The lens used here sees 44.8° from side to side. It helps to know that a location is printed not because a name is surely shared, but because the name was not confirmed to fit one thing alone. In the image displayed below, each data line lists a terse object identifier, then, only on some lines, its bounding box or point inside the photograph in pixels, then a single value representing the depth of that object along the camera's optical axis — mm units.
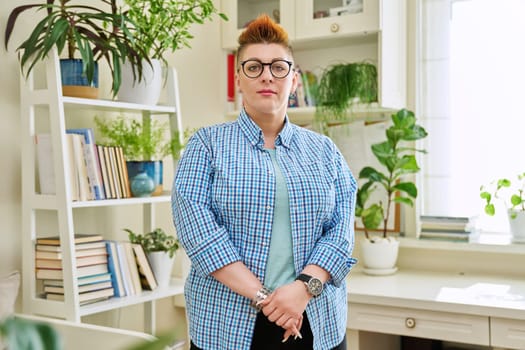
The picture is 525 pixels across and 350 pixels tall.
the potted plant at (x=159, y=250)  2365
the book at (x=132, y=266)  2287
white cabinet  2707
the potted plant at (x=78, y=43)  1994
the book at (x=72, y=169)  2092
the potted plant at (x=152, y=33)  2275
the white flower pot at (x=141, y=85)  2320
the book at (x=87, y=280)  2117
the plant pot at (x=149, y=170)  2340
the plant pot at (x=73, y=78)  2150
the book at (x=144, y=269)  2322
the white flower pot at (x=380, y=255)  2777
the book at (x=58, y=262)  2107
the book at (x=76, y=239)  2125
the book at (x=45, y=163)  2117
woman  1592
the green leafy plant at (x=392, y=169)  2721
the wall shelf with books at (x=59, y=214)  2033
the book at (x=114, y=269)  2229
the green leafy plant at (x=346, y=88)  2807
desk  2166
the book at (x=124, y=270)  2254
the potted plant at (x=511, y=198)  2727
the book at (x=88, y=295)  2113
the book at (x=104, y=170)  2197
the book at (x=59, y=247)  2107
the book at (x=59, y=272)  2107
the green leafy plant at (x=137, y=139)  2375
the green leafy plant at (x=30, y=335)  441
